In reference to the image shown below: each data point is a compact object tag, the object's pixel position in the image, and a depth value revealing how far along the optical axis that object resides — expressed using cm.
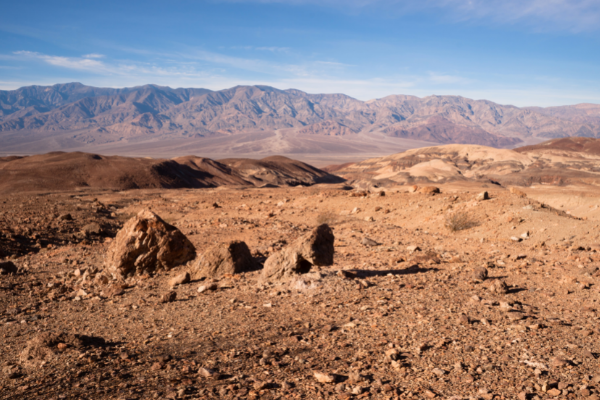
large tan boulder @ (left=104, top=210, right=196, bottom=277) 868
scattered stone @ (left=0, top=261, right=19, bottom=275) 904
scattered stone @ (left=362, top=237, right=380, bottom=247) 1102
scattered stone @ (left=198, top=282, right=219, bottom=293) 728
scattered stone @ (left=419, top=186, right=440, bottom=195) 2013
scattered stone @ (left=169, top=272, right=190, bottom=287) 793
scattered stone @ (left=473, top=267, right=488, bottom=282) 725
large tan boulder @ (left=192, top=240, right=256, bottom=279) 823
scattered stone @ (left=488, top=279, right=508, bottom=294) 652
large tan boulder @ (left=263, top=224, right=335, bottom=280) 751
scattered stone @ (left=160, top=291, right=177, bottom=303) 695
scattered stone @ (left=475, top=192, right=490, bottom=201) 1521
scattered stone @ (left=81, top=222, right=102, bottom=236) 1429
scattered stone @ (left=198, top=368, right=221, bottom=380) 419
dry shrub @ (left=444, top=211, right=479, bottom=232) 1333
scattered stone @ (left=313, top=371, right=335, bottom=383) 403
